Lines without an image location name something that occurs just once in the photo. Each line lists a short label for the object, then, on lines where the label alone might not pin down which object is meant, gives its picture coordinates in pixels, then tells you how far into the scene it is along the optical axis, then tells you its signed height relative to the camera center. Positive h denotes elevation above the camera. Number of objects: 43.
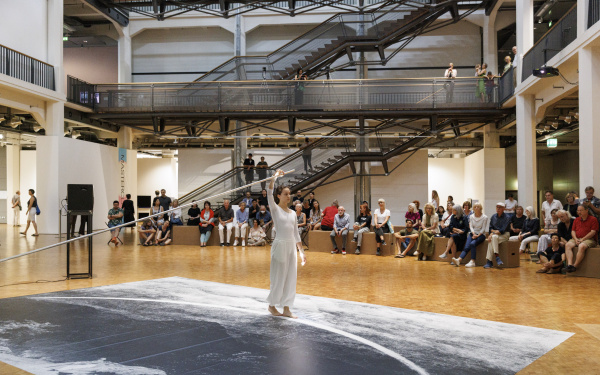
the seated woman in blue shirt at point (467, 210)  13.02 -0.30
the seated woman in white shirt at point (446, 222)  13.62 -0.64
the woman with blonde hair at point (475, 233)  12.40 -0.80
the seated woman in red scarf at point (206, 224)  17.02 -0.77
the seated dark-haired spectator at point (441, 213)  14.75 -0.41
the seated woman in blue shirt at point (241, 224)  17.08 -0.78
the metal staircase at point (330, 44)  21.62 +6.18
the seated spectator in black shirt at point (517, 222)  13.81 -0.63
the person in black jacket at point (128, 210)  18.92 -0.36
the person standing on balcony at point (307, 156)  21.64 +1.67
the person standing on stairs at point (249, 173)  20.53 +0.97
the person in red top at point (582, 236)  10.62 -0.77
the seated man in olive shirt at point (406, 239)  14.32 -1.10
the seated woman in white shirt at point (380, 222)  14.71 -0.65
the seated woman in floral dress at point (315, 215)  17.01 -0.53
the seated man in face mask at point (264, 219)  17.61 -0.65
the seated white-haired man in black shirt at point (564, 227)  11.06 -0.61
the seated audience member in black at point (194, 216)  17.81 -0.55
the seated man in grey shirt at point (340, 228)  15.05 -0.82
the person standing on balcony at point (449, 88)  19.74 +3.93
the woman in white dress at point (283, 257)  6.82 -0.73
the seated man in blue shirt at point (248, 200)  18.42 -0.04
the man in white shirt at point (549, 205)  13.63 -0.20
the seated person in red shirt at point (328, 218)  15.85 -0.57
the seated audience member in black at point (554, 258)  11.03 -1.24
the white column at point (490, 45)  23.91 +6.66
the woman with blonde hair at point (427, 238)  13.54 -1.00
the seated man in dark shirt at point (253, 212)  17.97 -0.43
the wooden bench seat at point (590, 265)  10.49 -1.31
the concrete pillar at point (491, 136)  22.42 +2.50
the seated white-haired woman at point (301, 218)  16.35 -0.60
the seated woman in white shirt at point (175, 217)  17.71 -0.57
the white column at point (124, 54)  26.66 +7.13
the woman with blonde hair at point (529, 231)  13.53 -0.84
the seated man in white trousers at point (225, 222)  17.09 -0.71
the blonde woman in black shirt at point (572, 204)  12.17 -0.16
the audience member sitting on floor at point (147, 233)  16.88 -1.02
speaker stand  9.92 -1.02
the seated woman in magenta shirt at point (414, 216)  14.77 -0.49
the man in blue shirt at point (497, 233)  12.13 -0.80
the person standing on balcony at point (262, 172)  20.41 +1.00
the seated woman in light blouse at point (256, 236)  17.06 -1.15
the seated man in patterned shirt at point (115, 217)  16.95 -0.53
